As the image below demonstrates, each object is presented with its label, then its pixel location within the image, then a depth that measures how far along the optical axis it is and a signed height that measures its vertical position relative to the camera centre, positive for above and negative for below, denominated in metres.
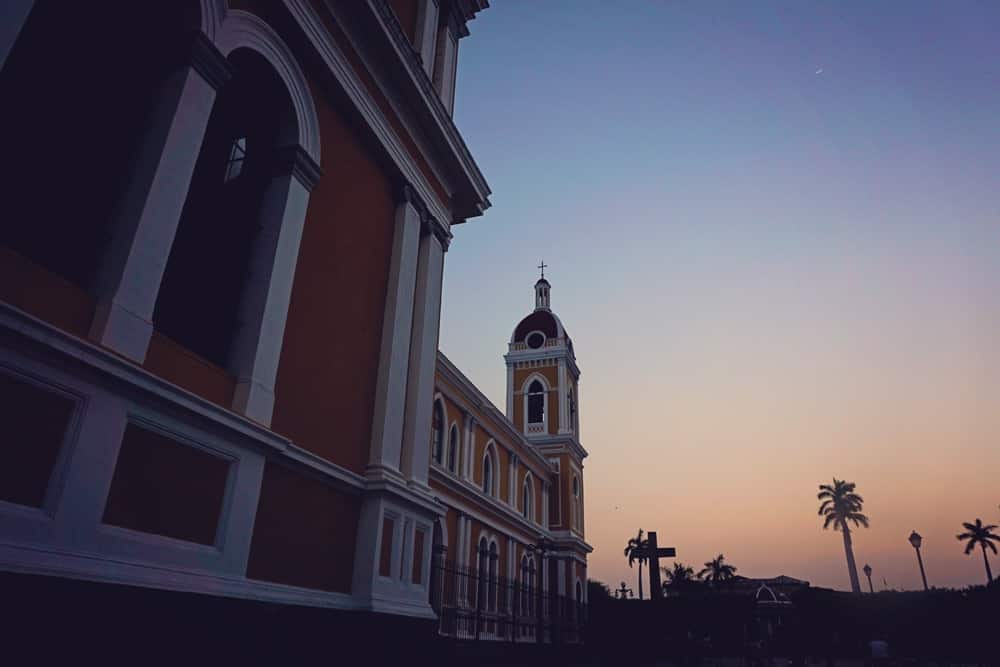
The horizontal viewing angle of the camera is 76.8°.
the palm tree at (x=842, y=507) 63.81 +12.53
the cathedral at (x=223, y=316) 3.67 +2.48
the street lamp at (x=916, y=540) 30.41 +4.54
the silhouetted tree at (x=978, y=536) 45.84 +7.24
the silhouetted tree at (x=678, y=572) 52.72 +5.35
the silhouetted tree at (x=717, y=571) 51.00 +5.35
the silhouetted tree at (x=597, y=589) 55.66 +4.25
